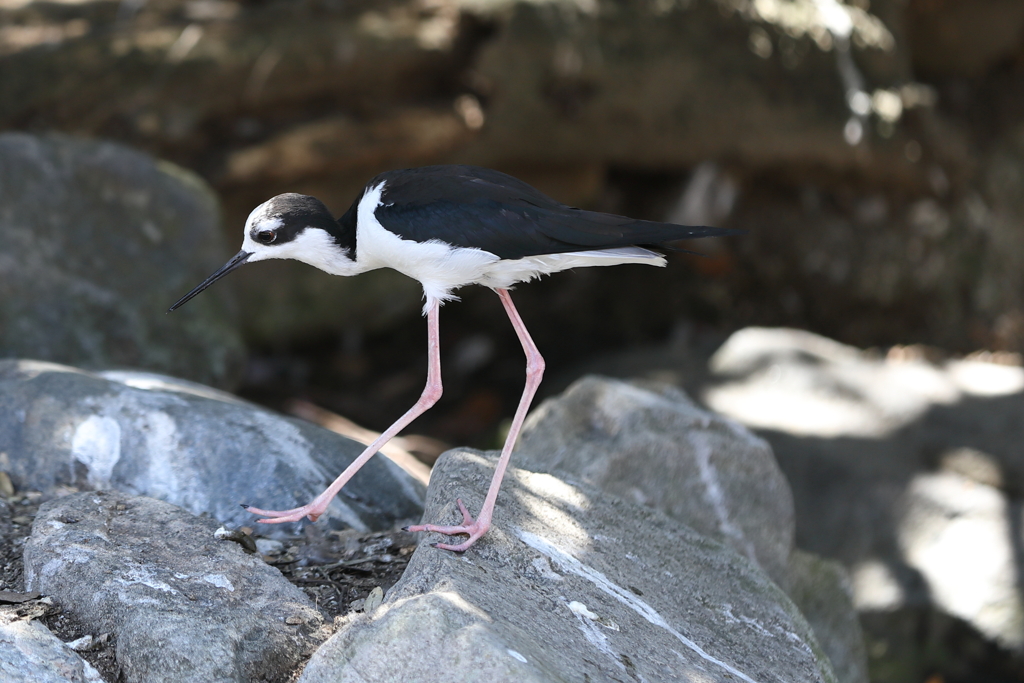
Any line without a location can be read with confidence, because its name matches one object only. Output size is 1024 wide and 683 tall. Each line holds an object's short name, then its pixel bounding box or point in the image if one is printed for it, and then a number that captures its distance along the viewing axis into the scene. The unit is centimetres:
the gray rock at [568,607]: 419
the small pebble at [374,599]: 564
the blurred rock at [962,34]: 1841
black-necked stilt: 597
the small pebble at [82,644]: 490
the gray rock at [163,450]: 680
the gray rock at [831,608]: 766
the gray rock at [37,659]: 451
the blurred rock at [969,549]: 961
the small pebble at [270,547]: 650
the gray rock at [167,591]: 477
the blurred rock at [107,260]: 941
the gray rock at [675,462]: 771
